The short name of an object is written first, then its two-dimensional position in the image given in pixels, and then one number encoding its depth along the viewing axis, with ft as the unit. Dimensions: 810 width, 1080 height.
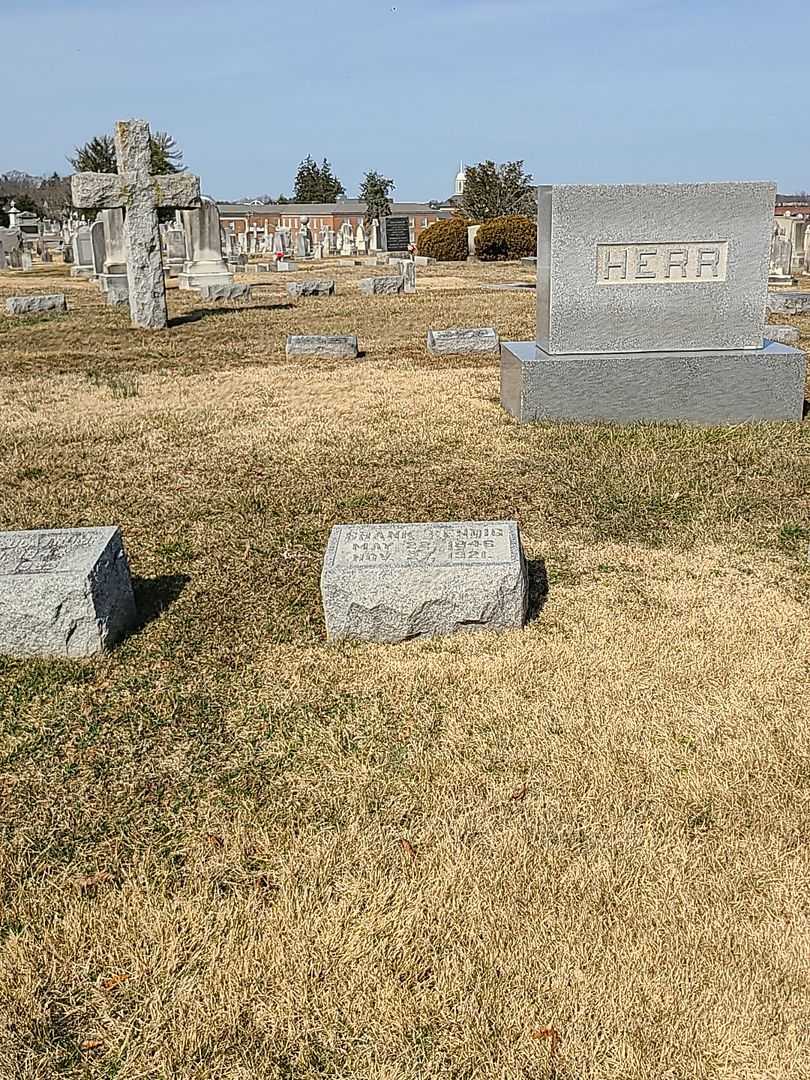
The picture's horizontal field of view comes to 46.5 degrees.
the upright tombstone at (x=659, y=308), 23.17
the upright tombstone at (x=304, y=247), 118.52
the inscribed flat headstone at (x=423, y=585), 12.69
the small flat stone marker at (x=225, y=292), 56.49
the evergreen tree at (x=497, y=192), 119.75
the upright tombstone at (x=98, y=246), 67.31
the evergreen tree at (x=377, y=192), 193.32
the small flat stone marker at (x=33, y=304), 50.85
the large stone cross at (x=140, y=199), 42.22
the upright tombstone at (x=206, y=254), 64.03
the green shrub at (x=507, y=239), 94.43
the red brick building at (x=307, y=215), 246.47
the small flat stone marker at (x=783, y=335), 34.83
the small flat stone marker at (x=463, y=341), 35.65
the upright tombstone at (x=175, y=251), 77.66
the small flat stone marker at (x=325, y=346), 35.42
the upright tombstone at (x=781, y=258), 66.69
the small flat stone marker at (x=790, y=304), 47.55
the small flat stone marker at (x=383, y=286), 61.26
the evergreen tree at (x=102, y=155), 114.44
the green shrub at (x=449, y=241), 100.17
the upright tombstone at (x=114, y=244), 63.26
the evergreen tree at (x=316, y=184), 252.83
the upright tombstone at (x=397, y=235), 125.70
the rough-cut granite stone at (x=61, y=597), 12.37
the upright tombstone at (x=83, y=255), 80.84
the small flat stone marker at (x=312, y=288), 61.09
